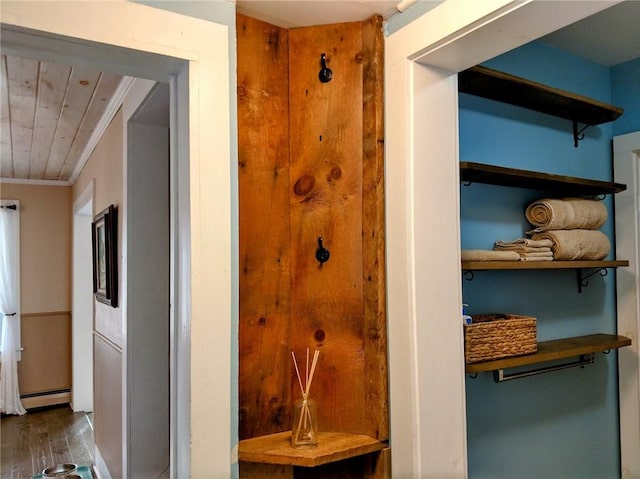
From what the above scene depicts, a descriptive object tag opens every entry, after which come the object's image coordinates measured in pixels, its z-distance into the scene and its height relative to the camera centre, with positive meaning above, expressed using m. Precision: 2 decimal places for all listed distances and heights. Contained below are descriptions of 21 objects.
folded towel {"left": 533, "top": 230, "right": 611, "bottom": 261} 1.75 +0.02
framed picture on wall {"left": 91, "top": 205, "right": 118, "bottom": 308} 2.51 +0.01
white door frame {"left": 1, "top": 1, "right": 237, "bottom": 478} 1.06 +0.10
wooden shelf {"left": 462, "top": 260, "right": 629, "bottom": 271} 1.44 -0.05
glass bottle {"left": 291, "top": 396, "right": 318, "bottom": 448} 1.21 -0.45
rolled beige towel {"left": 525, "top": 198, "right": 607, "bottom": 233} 1.78 +0.14
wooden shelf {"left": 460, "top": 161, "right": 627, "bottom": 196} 1.52 +0.25
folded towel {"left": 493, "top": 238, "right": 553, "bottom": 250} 1.70 +0.02
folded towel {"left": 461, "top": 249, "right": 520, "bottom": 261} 1.48 -0.01
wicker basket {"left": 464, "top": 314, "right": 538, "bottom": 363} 1.47 -0.28
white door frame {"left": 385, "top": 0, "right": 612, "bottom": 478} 1.20 -0.01
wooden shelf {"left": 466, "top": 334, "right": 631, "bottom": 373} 1.49 -0.37
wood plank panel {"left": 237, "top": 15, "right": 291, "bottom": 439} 1.26 +0.08
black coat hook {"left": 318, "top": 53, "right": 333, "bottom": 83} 1.32 +0.51
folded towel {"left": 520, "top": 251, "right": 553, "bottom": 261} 1.67 -0.02
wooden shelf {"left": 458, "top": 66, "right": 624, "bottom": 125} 1.56 +0.58
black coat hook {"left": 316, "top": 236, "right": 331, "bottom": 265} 1.32 +0.00
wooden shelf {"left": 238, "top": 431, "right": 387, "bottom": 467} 1.14 -0.49
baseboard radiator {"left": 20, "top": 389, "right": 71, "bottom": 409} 4.58 -1.40
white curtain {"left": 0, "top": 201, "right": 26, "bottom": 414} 4.41 -0.47
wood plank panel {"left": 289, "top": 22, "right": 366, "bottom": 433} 1.30 +0.11
